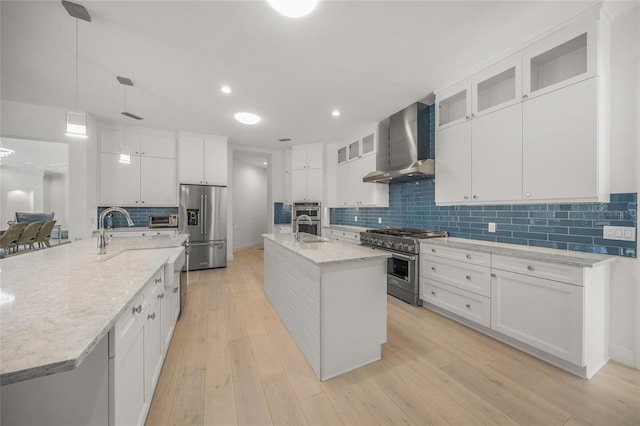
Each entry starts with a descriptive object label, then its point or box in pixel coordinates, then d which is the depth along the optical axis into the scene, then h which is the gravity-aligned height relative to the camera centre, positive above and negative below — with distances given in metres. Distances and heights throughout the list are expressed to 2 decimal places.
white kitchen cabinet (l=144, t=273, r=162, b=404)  1.38 -0.82
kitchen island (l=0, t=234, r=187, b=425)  0.63 -0.38
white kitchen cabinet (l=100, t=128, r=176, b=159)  4.26 +1.32
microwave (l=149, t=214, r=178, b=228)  4.46 -0.19
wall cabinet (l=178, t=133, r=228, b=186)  4.66 +1.06
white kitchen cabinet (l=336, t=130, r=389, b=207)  4.30 +0.75
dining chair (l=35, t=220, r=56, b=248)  4.74 -0.49
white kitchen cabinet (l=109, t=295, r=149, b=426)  0.92 -0.71
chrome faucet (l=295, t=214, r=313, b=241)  2.68 -0.26
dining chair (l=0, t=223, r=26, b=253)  3.86 -0.44
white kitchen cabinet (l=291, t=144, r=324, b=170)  5.46 +1.30
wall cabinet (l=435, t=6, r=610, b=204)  1.83 +0.82
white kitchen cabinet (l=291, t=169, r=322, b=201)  5.46 +0.63
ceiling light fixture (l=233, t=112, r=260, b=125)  3.71 +1.52
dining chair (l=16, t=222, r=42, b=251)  4.25 -0.44
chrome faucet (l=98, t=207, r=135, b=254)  1.90 -0.24
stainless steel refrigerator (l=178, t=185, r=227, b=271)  4.57 -0.23
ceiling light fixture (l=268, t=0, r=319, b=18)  1.52 +1.37
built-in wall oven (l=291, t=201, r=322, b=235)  5.40 -0.03
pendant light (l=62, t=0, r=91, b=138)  1.83 +0.78
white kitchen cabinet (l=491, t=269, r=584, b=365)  1.74 -0.83
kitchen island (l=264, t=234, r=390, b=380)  1.72 -0.75
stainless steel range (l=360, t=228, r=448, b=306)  2.98 -0.63
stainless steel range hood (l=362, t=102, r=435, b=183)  3.12 +1.00
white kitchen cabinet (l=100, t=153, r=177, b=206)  4.30 +0.57
